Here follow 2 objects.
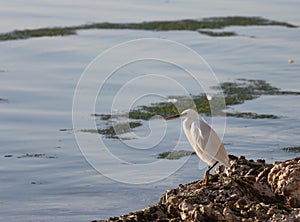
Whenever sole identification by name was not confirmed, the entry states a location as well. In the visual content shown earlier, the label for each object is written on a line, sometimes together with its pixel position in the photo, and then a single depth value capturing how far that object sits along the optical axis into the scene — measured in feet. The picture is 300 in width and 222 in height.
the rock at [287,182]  40.55
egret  54.04
